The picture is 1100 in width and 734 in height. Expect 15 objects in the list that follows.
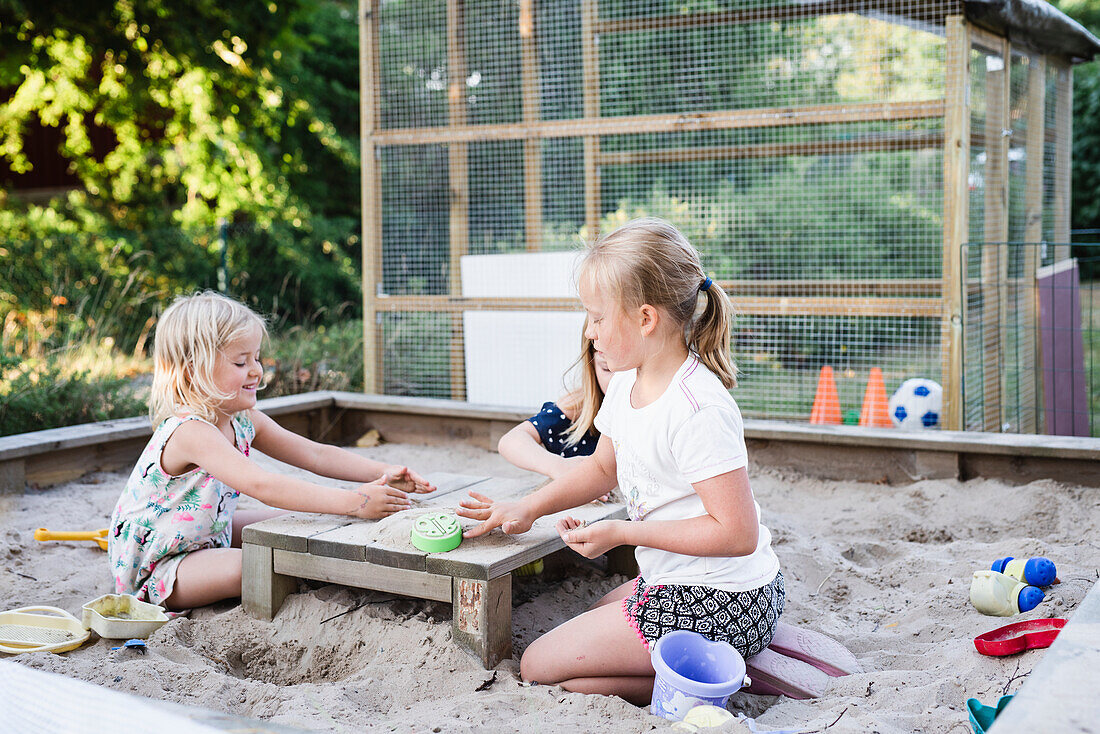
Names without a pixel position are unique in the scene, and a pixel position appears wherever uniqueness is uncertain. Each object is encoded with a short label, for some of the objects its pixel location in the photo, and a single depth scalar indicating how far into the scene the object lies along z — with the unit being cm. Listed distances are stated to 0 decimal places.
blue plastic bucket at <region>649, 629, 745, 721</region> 188
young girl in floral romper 267
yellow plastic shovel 332
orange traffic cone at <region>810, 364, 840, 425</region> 543
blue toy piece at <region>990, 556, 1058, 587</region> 263
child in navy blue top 292
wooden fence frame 462
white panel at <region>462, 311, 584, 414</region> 552
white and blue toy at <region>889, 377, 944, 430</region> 481
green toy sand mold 233
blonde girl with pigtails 204
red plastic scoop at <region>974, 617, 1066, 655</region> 216
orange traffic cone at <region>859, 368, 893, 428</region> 515
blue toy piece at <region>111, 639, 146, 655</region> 239
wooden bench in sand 227
